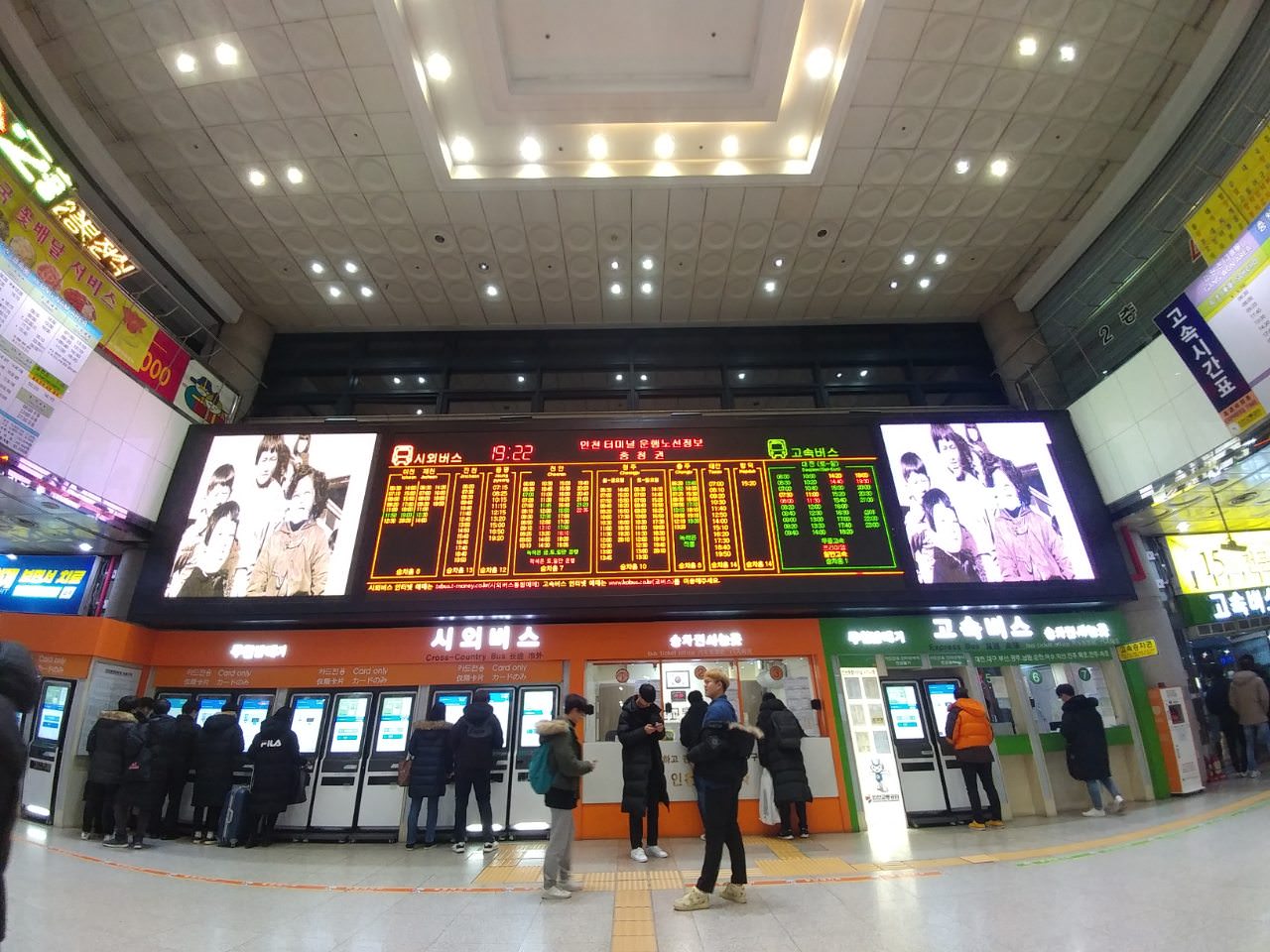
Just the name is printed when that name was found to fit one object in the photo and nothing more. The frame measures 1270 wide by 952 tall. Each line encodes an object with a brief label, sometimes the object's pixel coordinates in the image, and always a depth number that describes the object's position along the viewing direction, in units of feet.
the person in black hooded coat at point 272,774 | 21.13
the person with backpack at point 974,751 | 21.88
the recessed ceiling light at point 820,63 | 23.15
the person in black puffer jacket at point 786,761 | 20.79
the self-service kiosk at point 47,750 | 22.70
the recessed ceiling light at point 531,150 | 25.84
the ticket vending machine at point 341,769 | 22.68
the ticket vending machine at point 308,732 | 22.72
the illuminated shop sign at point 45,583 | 27.53
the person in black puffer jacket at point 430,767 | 21.06
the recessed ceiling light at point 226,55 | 22.00
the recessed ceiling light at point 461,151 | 25.96
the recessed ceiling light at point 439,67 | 23.06
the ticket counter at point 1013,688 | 23.40
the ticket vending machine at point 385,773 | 22.54
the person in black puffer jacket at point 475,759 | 20.07
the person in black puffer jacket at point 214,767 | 21.44
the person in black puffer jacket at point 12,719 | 6.45
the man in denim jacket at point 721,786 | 12.61
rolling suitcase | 20.98
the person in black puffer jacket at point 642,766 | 18.28
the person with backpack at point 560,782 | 14.11
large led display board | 23.82
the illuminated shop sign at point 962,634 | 24.85
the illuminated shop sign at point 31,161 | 20.56
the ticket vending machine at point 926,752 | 22.89
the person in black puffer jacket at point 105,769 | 20.10
